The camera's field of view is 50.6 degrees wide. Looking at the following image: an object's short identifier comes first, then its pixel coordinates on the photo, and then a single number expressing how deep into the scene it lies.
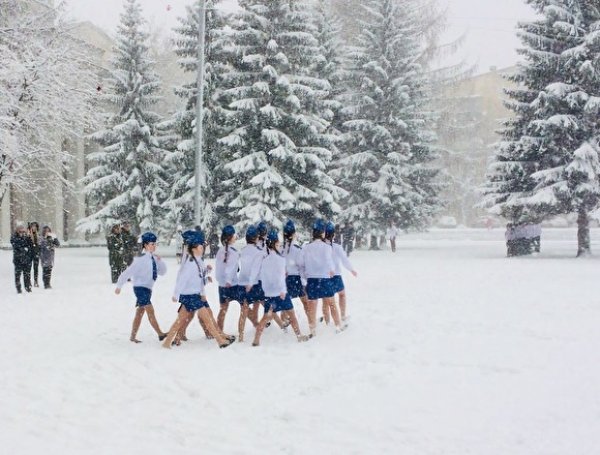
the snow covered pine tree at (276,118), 26.05
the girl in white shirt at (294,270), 10.20
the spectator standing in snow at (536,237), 27.58
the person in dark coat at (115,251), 17.44
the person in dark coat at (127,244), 17.75
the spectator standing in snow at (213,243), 27.64
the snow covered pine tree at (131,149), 30.42
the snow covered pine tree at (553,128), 23.94
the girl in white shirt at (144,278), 9.63
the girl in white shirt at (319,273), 9.95
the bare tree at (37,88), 18.19
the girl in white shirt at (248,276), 9.75
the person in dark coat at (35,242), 16.20
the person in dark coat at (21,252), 15.64
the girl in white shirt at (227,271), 9.89
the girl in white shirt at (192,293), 9.05
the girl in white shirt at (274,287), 9.28
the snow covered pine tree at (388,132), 32.12
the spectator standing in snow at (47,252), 16.84
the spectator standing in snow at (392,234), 31.87
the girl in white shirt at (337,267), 10.26
